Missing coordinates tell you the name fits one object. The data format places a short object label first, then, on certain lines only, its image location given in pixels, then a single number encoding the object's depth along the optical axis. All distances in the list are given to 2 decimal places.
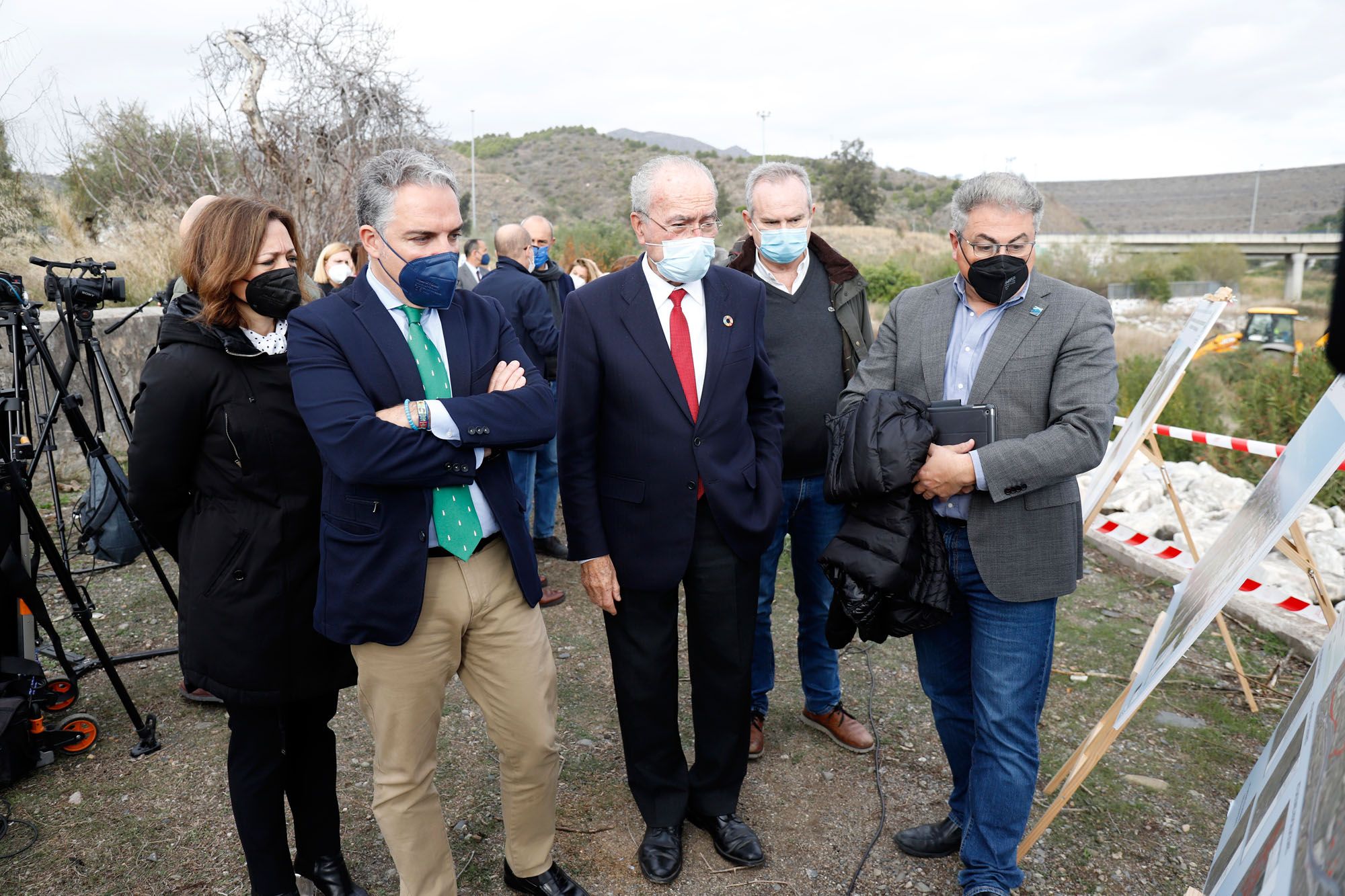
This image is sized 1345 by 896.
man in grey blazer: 2.39
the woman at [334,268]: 5.84
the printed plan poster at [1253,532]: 1.68
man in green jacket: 3.24
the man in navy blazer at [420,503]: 2.17
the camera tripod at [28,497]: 3.17
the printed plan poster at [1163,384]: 3.91
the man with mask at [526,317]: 5.26
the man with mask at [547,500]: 5.79
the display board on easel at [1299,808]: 0.86
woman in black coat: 2.28
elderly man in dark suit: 2.62
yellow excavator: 17.81
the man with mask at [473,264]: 7.60
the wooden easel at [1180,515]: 3.75
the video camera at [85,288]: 3.55
